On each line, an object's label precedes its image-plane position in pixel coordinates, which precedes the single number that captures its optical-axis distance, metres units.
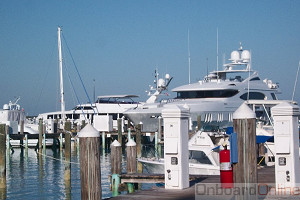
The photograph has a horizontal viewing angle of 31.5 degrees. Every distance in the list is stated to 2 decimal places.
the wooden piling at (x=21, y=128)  45.56
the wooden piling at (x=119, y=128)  40.19
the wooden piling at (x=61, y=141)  43.34
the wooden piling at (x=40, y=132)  40.91
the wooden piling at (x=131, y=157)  17.34
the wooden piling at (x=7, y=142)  40.31
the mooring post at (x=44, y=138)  41.28
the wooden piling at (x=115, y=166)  16.48
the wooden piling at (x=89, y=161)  9.99
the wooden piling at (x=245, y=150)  9.52
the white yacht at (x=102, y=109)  58.88
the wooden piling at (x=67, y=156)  23.98
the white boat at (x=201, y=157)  19.42
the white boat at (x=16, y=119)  45.94
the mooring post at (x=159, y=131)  39.41
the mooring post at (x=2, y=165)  22.23
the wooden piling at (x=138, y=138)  34.22
